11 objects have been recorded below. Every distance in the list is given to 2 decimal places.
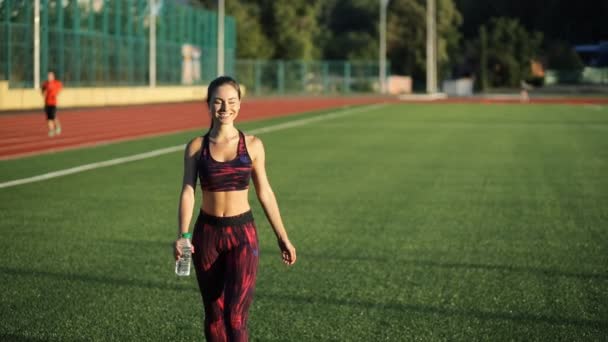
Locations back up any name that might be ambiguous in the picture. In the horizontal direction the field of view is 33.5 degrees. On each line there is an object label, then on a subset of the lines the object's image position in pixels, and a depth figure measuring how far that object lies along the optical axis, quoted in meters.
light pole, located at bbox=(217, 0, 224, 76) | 55.62
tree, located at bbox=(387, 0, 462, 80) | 100.06
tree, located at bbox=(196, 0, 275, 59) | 83.50
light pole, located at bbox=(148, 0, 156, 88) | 53.28
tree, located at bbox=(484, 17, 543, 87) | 93.38
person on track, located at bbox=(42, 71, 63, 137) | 25.64
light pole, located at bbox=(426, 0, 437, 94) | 70.38
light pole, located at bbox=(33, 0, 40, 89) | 38.06
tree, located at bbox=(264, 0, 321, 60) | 87.00
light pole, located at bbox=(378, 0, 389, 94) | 77.44
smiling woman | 4.85
